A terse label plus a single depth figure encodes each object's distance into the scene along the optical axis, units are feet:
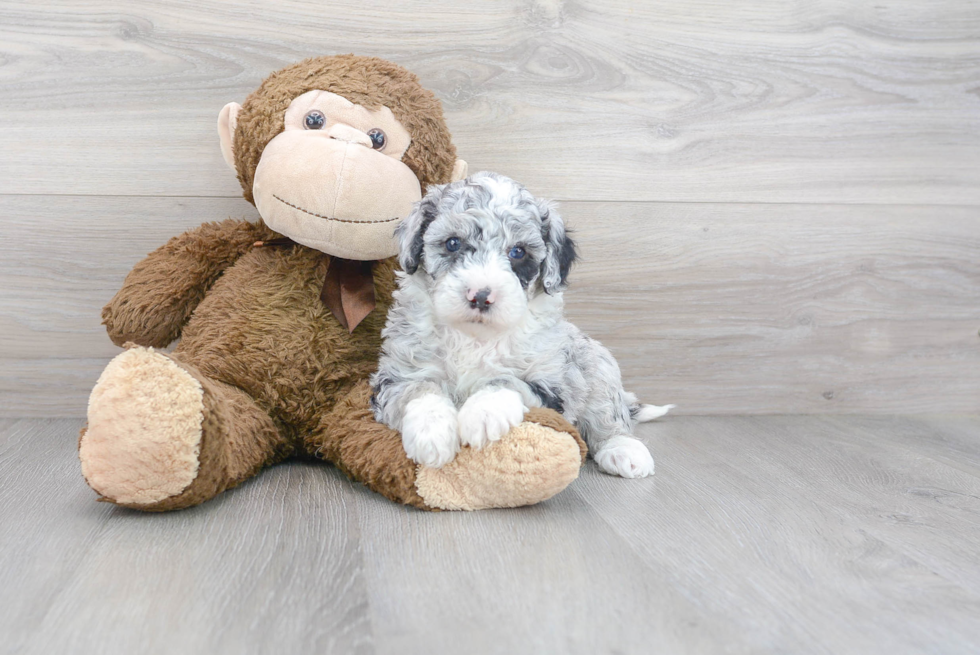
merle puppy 4.74
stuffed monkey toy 4.75
